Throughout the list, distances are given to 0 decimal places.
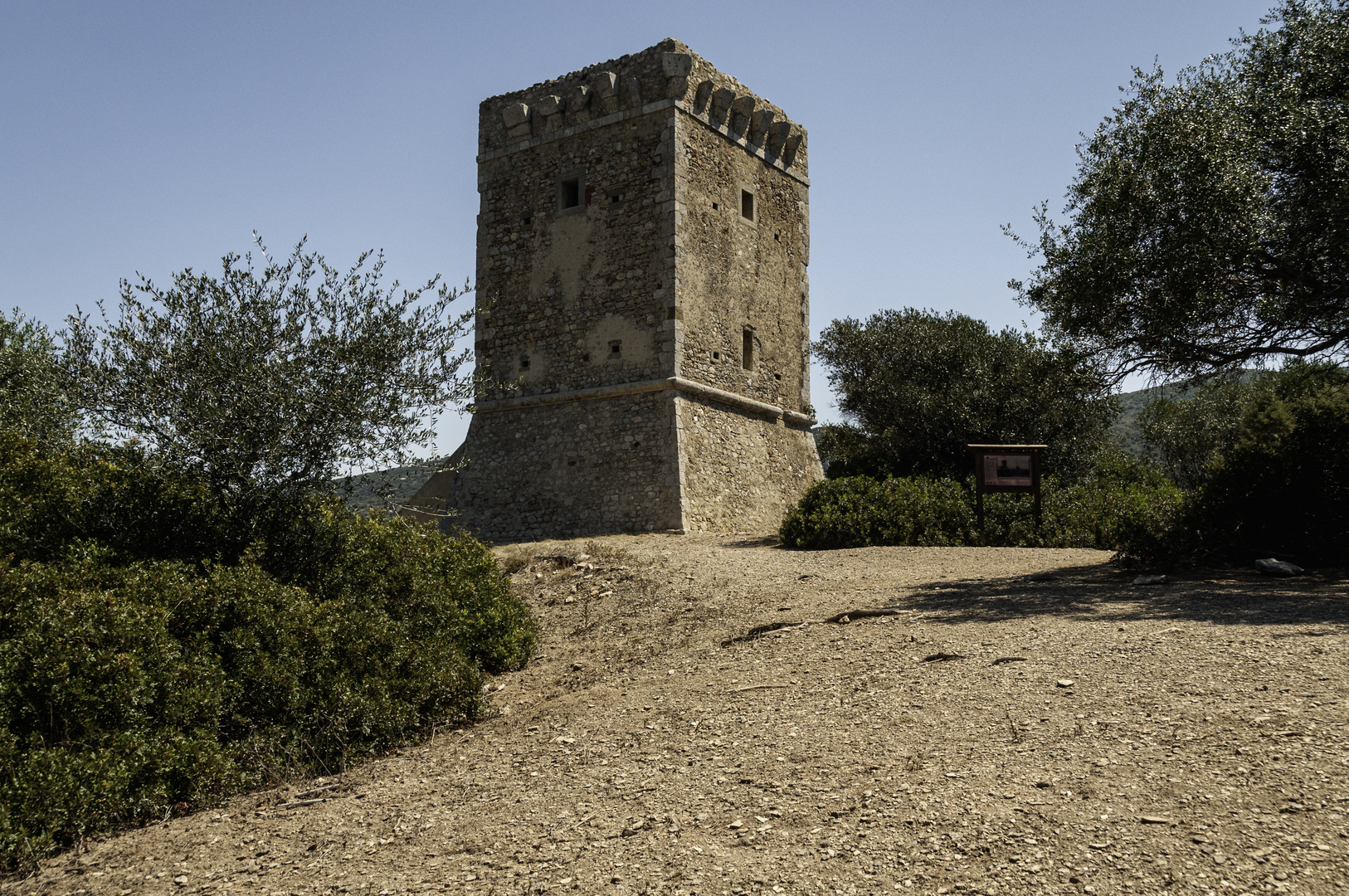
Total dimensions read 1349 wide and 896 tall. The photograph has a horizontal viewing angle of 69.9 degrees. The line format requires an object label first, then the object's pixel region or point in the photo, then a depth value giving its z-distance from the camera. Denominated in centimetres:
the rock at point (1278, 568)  934
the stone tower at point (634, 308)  1692
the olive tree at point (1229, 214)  921
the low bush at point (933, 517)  1322
